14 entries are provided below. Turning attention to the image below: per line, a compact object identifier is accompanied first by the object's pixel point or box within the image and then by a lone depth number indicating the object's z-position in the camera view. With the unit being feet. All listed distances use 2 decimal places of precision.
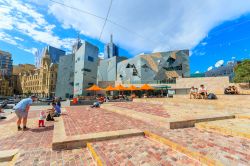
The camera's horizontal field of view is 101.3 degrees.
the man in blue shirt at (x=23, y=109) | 13.77
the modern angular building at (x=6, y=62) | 283.83
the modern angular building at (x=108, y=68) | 139.56
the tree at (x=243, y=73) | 65.09
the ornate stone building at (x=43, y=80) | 176.06
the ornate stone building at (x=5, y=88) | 195.94
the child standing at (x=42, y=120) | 14.93
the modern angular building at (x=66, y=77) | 125.61
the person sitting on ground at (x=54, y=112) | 18.30
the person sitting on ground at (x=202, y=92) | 27.92
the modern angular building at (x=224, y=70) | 242.28
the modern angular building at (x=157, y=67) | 98.66
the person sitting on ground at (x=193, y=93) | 31.42
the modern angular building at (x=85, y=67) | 110.96
